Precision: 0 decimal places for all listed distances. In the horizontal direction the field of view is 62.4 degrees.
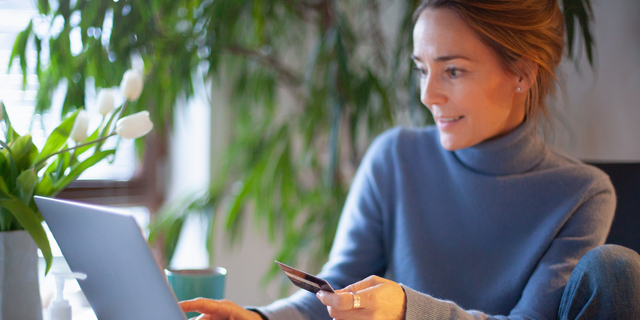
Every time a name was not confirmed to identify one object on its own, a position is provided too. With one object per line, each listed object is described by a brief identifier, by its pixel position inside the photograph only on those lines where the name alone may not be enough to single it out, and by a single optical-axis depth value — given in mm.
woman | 927
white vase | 686
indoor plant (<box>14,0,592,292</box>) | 1232
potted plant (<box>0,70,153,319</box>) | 686
